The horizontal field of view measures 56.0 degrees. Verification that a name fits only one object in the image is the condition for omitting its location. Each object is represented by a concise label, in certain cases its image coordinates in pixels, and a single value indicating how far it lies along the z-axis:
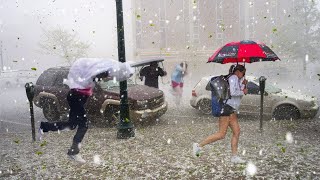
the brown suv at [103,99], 8.31
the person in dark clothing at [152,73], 10.55
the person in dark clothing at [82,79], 4.84
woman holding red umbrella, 4.89
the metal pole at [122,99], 6.91
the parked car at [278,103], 8.98
